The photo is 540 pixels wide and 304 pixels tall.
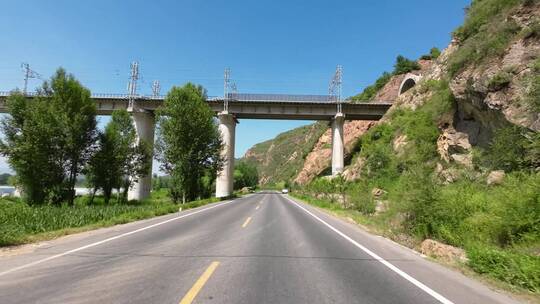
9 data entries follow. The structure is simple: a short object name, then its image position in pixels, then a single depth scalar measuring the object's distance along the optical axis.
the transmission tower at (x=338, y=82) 58.69
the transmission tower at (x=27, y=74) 59.59
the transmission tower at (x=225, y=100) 56.41
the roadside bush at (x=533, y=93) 12.38
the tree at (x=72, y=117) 31.64
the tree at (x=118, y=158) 37.06
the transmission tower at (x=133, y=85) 54.81
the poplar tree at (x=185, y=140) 35.94
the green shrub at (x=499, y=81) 19.12
